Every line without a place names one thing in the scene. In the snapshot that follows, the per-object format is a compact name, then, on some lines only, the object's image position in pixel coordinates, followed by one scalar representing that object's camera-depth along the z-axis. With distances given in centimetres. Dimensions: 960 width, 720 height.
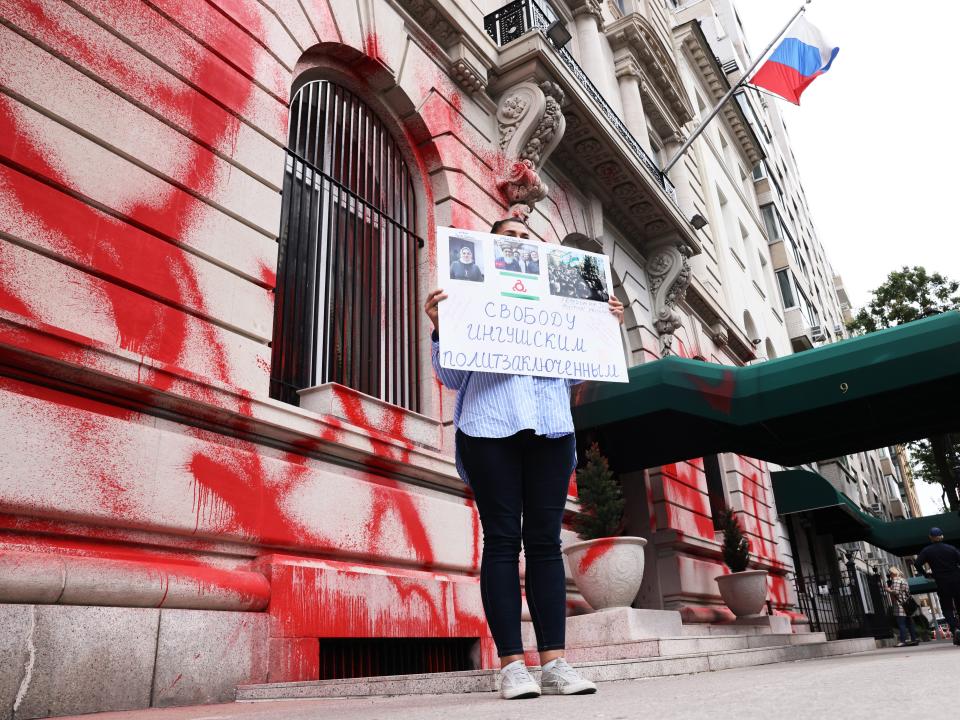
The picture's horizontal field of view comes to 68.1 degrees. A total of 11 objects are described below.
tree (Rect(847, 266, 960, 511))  2823
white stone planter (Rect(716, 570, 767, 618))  1110
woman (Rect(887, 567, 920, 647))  1660
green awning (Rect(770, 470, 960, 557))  1791
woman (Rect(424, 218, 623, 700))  317
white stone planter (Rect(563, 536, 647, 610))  671
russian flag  1349
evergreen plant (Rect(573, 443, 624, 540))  732
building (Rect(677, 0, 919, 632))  2259
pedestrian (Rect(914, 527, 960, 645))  970
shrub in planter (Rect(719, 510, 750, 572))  1130
